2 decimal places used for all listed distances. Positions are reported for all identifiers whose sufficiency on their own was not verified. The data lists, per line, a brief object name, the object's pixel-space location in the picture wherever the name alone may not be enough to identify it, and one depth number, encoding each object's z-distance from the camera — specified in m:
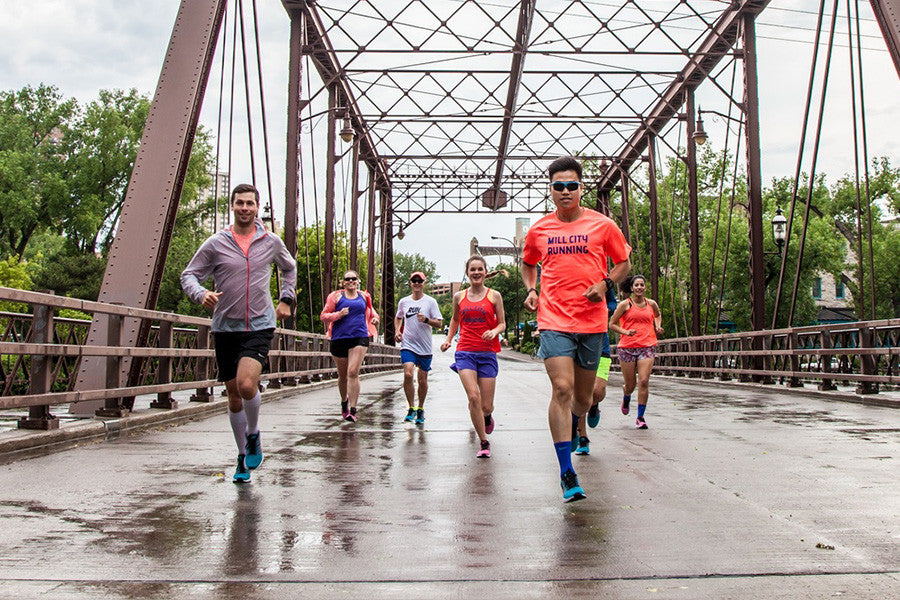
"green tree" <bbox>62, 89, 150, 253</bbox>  49.34
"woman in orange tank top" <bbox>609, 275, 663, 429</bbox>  9.47
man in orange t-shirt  5.34
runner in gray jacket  5.75
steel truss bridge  8.66
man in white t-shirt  10.02
